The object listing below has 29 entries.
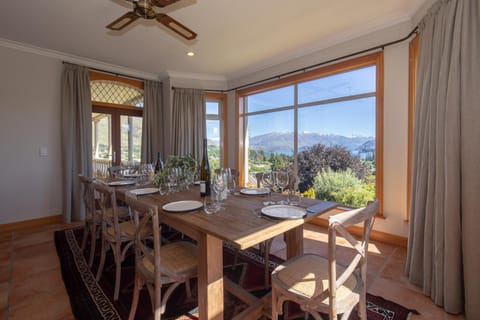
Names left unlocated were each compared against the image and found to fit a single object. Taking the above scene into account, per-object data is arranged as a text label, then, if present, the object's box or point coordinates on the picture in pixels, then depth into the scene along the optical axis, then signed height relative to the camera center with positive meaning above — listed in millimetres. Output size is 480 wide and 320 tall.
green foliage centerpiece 2100 -118
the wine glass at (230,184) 2139 -248
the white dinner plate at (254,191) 2006 -306
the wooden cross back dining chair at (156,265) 1308 -686
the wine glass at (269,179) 1805 -171
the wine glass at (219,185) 1662 -199
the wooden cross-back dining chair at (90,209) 2291 -544
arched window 4254 +753
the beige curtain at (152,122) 4639 +751
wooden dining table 1153 -389
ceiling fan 1843 +1245
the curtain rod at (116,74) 4028 +1579
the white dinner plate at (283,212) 1352 -343
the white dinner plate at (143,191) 2039 -305
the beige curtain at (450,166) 1544 -67
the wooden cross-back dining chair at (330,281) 1047 -676
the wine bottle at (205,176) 1919 -176
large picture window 3061 +471
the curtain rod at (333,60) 2633 +1415
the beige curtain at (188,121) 4680 +771
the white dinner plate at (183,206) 1530 -339
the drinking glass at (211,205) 1514 -333
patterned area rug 1657 -1128
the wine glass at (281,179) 1717 -164
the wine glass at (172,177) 2115 -178
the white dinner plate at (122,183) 2463 -274
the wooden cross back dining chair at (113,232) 1863 -655
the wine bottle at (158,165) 2853 -88
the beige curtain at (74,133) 3670 +414
